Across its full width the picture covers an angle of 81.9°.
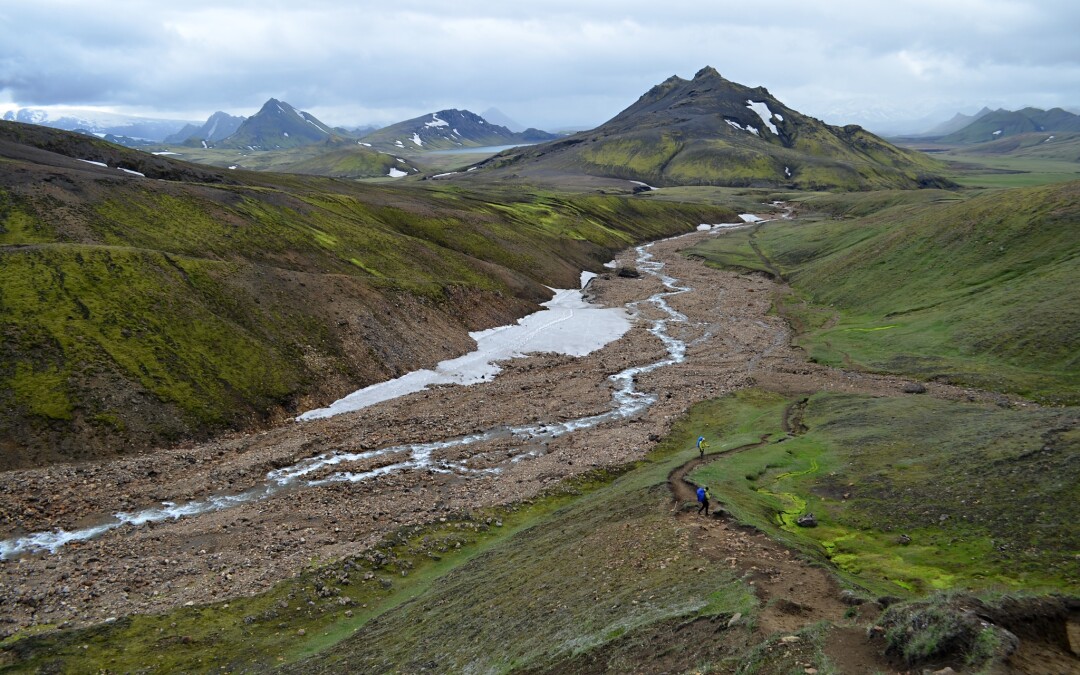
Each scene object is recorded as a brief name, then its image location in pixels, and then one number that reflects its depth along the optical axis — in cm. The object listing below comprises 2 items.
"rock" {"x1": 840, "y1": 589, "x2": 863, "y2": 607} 2188
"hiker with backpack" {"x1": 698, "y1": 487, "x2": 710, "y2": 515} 3133
